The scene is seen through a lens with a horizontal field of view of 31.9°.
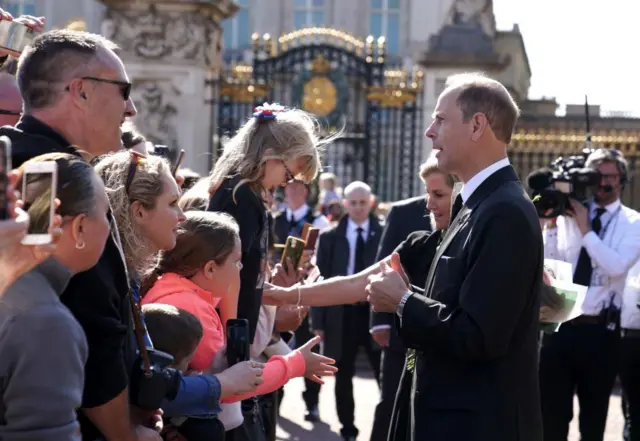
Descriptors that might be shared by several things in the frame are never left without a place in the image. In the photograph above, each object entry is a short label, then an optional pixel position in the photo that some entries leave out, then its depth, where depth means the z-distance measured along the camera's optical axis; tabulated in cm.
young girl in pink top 384
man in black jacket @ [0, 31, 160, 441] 280
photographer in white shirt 681
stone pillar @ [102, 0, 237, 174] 1526
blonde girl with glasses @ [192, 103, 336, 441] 462
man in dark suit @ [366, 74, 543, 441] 359
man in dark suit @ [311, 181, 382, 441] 868
